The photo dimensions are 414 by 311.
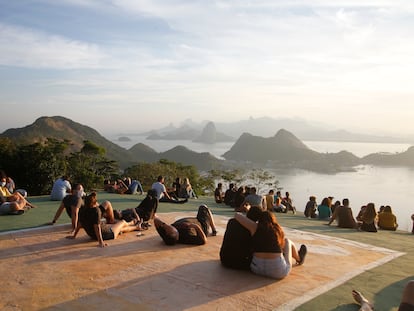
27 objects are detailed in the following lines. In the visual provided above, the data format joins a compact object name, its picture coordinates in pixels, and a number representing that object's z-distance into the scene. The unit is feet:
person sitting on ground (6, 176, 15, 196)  35.32
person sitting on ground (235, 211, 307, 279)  15.94
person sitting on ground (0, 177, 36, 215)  28.25
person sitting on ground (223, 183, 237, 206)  44.91
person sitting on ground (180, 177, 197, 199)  45.80
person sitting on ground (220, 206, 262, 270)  16.87
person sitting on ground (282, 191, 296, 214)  51.48
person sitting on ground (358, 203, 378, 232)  32.09
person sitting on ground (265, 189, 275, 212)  43.96
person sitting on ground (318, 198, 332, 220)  41.57
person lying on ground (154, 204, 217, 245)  21.34
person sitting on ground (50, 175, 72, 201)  36.68
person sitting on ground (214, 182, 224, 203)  48.12
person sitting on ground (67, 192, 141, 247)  20.93
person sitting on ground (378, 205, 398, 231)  36.98
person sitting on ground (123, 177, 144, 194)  48.08
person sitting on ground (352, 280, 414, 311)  11.03
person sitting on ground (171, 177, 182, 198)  46.11
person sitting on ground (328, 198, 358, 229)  33.32
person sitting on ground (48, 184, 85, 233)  23.76
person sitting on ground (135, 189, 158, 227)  25.95
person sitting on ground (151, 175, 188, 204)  39.37
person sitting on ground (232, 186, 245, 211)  41.42
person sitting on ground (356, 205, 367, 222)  39.50
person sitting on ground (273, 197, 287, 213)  46.78
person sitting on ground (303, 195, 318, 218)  42.75
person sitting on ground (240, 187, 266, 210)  33.58
